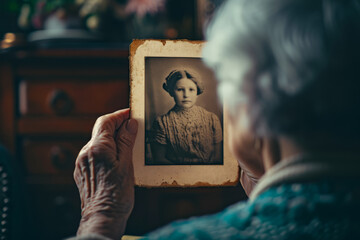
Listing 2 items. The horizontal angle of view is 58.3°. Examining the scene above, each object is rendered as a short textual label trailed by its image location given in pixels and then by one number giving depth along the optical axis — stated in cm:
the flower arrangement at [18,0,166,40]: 117
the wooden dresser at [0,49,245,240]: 101
